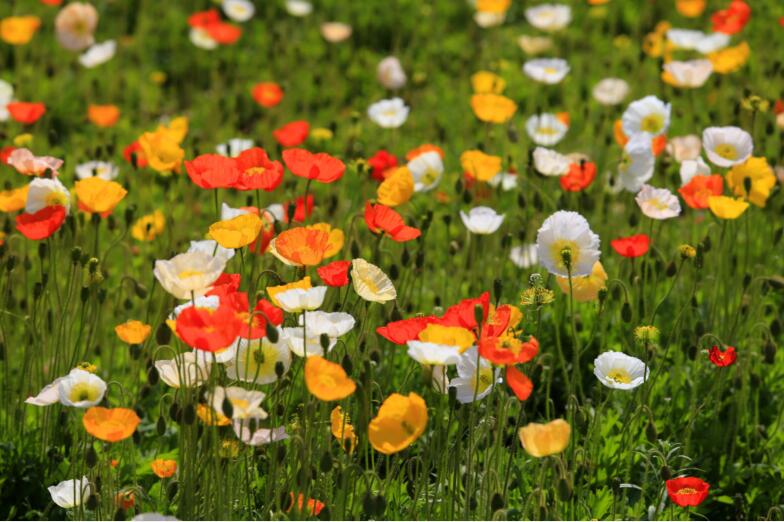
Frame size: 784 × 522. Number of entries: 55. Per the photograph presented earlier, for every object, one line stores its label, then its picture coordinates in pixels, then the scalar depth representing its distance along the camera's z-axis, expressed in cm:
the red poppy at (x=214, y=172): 549
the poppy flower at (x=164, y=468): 503
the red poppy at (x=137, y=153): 727
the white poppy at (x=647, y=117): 727
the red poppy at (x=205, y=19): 1060
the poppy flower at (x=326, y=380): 425
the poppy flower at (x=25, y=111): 770
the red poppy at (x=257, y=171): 549
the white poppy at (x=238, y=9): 1151
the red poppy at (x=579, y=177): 700
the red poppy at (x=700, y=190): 632
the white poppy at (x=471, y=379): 472
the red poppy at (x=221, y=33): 1055
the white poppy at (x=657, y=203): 623
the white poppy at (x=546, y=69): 873
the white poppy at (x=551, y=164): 705
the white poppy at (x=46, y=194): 582
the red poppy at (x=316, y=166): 570
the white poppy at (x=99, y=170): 750
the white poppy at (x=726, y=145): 671
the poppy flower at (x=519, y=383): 439
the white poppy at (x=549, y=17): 1052
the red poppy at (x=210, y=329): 420
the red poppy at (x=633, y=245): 611
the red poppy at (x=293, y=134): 774
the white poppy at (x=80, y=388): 473
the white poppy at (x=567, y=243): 530
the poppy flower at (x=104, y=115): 887
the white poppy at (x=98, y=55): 1028
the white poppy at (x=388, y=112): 842
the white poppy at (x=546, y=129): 791
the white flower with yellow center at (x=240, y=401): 438
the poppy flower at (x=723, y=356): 538
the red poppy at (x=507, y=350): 435
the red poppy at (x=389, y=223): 552
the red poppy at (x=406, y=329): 471
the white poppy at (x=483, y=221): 668
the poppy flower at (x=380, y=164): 722
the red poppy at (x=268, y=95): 922
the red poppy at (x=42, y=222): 557
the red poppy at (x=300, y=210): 652
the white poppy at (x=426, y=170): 706
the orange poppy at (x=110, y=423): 441
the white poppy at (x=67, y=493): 492
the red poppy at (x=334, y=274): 494
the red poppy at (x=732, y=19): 868
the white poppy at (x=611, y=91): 919
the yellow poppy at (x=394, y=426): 437
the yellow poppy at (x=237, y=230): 497
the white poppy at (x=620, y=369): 509
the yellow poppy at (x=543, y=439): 430
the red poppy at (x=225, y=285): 481
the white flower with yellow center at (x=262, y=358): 478
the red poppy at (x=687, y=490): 475
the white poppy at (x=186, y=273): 463
